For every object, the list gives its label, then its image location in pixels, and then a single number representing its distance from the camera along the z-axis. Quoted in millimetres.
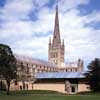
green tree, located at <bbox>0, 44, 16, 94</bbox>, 41906
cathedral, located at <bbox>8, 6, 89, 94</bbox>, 54031
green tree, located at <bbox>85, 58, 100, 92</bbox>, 41469
